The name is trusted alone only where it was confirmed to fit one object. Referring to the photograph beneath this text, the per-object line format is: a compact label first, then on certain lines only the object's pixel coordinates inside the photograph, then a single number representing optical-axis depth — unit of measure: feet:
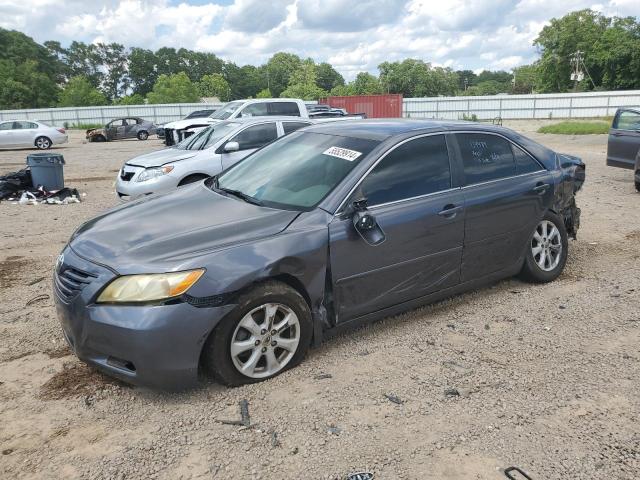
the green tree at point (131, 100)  228.88
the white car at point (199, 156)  28.94
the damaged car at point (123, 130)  100.01
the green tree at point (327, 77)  434.30
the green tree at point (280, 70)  406.21
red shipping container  120.26
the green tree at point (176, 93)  205.98
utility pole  209.59
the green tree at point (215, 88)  309.67
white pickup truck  56.08
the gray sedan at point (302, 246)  10.40
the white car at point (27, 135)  79.77
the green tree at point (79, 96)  215.92
